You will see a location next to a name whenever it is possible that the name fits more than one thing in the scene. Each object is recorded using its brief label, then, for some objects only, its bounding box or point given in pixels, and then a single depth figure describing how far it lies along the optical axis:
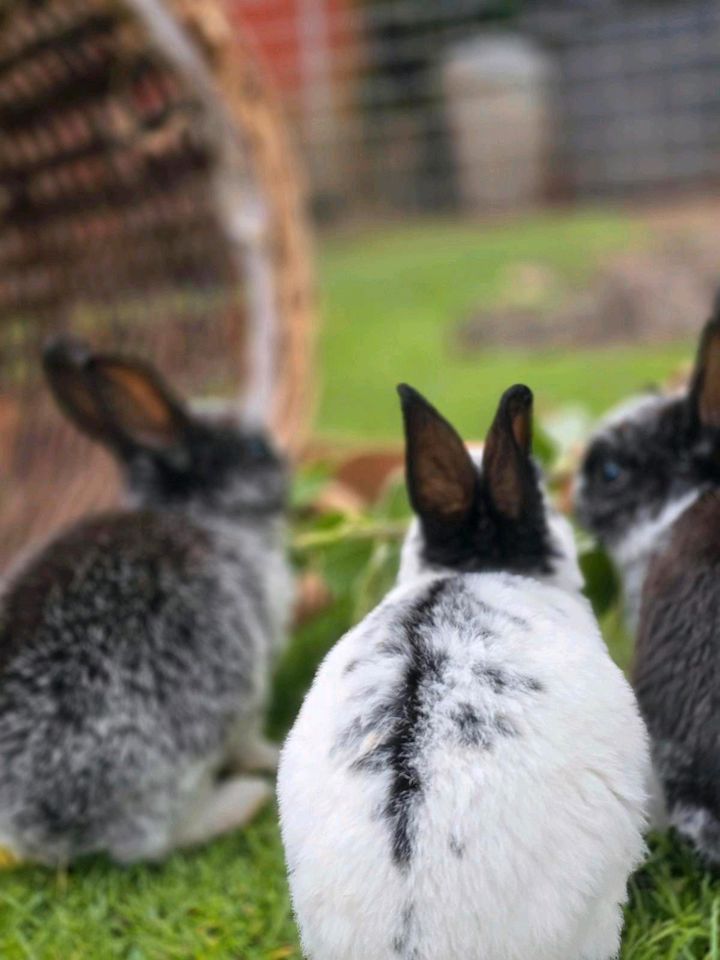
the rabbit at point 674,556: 0.53
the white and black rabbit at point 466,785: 0.46
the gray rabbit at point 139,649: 0.59
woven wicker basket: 0.78
